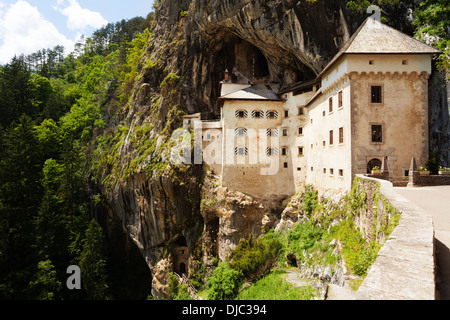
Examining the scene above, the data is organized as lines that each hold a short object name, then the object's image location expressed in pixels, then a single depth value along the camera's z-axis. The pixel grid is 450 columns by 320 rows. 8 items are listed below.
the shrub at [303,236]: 19.98
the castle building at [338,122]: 18.38
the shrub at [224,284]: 19.62
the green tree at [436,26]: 17.72
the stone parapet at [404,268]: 3.67
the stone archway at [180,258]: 33.44
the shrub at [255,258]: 20.53
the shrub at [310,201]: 24.50
